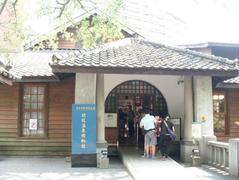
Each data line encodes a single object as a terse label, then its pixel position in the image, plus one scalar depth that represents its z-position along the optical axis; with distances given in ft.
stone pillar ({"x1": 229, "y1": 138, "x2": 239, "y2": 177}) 21.83
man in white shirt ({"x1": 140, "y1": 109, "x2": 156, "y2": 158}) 28.45
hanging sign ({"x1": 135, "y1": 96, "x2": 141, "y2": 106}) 37.02
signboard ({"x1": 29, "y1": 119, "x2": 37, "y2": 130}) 33.71
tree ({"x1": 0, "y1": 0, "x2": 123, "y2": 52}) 27.22
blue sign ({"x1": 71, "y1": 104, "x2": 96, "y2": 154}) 27.04
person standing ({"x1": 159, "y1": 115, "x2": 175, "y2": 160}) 28.65
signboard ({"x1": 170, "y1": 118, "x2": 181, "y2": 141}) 34.18
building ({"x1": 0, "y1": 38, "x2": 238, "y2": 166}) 27.25
